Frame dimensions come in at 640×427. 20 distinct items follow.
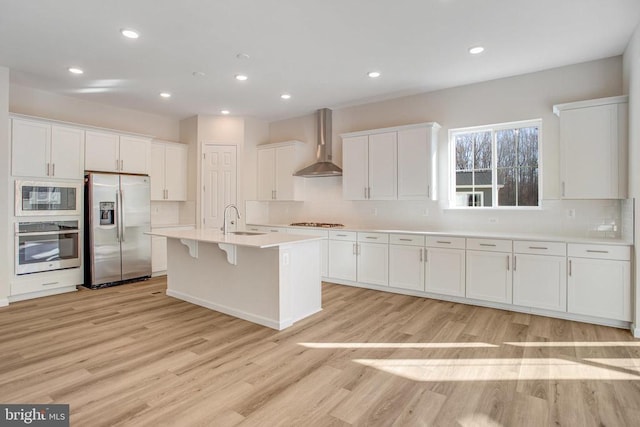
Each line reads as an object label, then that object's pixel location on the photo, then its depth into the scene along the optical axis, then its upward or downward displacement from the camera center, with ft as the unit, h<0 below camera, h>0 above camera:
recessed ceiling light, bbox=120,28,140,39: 10.73 +5.84
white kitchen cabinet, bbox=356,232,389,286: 16.06 -2.25
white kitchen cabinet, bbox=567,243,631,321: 11.10 -2.38
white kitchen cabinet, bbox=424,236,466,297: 14.06 -2.29
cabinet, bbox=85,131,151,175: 16.80 +3.19
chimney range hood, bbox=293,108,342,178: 19.39 +4.00
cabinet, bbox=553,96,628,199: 11.66 +2.25
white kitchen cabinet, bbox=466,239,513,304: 13.07 -2.35
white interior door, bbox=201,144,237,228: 20.83 +1.99
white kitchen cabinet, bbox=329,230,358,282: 17.10 -2.22
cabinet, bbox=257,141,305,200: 20.48 +2.64
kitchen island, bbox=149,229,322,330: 11.39 -2.32
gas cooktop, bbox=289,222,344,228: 18.75 -0.71
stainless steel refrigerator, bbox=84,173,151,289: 16.48 -0.77
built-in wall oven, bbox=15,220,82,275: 14.49 -1.44
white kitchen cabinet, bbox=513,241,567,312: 12.08 -2.34
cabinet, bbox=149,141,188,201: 19.83 +2.57
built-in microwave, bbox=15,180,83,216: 14.48 +0.72
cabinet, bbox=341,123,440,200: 15.89 +2.47
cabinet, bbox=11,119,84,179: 14.40 +2.89
